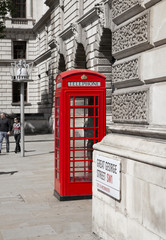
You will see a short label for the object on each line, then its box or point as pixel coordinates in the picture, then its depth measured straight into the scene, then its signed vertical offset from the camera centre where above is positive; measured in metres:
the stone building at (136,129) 4.37 -0.26
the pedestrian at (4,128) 17.57 -0.88
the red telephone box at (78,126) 7.73 -0.36
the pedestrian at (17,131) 17.42 -0.99
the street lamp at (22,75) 15.89 +1.15
